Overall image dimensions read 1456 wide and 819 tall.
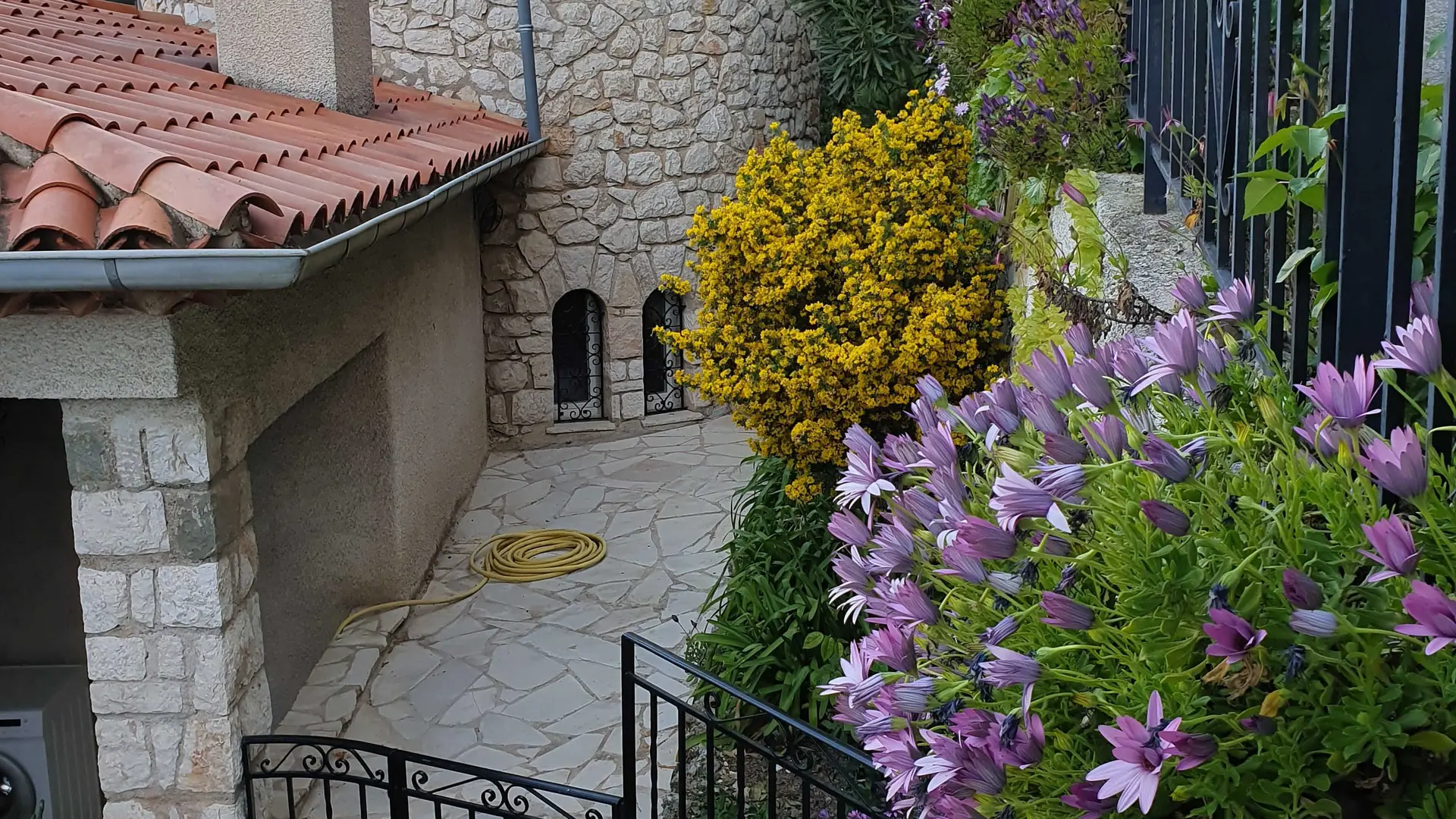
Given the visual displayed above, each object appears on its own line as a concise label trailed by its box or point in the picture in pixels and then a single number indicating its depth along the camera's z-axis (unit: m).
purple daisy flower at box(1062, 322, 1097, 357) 1.31
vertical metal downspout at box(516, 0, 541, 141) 8.16
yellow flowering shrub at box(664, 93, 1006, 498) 4.52
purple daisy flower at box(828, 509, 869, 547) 1.43
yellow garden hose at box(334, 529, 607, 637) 6.56
